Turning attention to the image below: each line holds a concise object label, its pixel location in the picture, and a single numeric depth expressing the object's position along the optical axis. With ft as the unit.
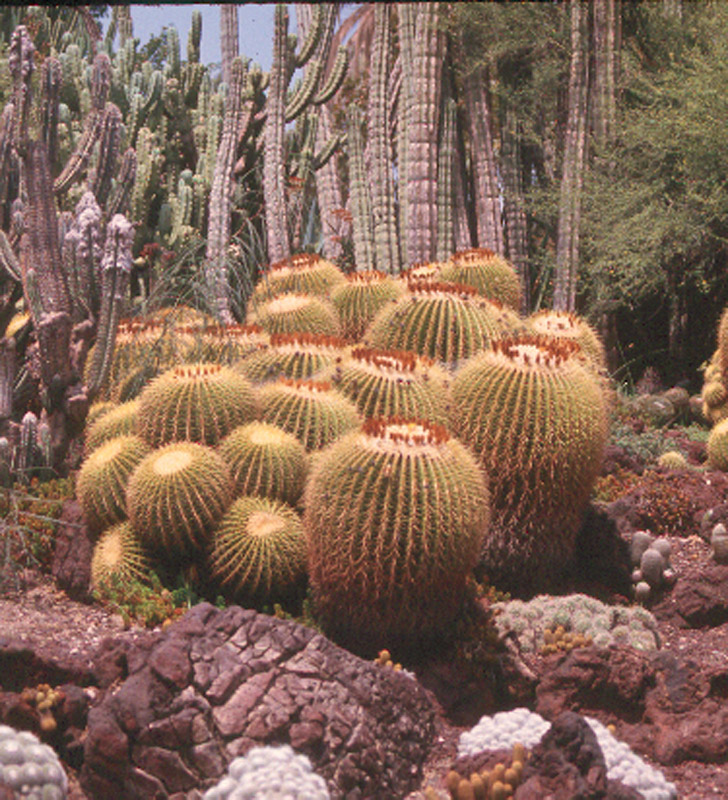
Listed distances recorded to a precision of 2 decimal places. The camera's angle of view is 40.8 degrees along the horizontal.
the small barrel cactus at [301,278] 22.40
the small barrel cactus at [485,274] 21.89
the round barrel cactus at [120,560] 14.32
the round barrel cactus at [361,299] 20.90
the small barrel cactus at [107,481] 15.05
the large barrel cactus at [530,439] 15.19
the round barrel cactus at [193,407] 15.23
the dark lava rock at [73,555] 15.05
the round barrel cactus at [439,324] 18.06
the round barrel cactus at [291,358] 16.84
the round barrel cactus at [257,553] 14.03
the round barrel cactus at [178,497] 13.96
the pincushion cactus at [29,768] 8.00
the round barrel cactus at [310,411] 15.33
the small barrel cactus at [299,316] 19.62
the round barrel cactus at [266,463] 14.69
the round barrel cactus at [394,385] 15.44
